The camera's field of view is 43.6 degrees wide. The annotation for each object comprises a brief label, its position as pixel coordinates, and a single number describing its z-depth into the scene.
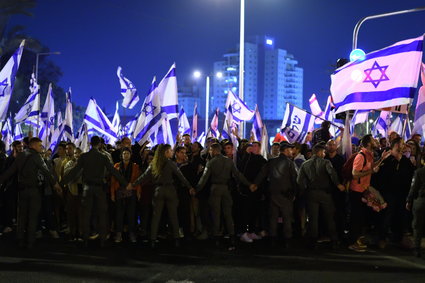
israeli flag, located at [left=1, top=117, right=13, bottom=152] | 23.22
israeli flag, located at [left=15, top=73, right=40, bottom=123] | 18.34
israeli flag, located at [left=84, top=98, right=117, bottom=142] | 18.64
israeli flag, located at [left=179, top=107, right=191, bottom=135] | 22.92
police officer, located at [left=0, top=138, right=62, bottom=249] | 9.75
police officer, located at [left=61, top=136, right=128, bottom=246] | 9.83
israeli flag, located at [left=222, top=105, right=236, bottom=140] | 15.33
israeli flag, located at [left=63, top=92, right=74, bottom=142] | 17.76
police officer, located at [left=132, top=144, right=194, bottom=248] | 9.99
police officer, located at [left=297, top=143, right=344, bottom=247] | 9.84
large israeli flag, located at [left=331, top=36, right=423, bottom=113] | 10.47
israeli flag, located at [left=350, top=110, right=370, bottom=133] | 16.95
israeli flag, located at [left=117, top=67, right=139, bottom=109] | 20.34
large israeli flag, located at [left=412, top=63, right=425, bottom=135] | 11.49
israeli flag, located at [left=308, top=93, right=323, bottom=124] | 20.78
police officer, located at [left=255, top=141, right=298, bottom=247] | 10.22
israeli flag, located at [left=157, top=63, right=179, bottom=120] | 13.98
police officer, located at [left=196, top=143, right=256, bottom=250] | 10.15
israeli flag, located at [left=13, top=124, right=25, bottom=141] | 23.38
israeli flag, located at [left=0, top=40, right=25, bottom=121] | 13.22
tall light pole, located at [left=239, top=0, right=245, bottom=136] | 22.11
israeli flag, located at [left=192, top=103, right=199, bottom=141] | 20.14
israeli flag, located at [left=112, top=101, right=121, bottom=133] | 25.36
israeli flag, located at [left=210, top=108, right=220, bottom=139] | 19.09
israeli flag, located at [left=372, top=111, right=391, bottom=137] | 19.52
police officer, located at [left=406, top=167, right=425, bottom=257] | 9.10
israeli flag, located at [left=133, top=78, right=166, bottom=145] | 13.70
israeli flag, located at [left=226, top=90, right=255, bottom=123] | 18.64
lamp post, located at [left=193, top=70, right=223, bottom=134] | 33.05
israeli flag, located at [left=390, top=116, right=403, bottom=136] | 19.83
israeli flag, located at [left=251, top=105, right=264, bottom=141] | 16.56
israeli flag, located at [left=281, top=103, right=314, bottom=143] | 16.84
